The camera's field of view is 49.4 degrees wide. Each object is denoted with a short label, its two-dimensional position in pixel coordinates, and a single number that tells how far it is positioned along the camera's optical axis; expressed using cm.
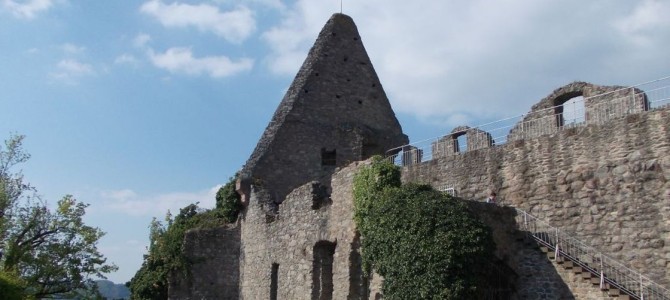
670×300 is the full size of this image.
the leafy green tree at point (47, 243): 2861
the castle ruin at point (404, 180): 1705
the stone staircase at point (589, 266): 1562
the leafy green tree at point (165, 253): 2689
